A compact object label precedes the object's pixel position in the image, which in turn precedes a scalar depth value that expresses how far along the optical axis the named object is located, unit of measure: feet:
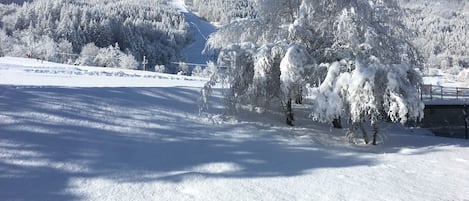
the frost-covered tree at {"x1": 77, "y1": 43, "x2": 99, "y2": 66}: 215.92
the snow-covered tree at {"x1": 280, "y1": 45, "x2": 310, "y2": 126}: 39.70
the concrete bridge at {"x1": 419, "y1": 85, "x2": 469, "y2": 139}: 71.36
